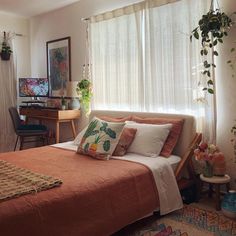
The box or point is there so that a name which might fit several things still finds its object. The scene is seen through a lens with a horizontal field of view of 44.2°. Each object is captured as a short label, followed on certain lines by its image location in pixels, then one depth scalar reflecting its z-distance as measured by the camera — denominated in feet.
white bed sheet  8.04
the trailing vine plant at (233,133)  8.89
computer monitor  16.08
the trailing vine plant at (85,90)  13.52
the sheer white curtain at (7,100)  16.42
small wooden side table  8.55
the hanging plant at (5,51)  16.19
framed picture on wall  15.42
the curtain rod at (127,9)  10.75
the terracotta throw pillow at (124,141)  9.24
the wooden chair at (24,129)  14.88
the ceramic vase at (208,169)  8.79
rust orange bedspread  5.36
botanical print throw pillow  8.89
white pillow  9.12
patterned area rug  7.32
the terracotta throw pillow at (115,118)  10.93
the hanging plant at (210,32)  8.63
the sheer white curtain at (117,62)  11.80
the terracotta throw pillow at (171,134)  9.27
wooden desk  13.99
